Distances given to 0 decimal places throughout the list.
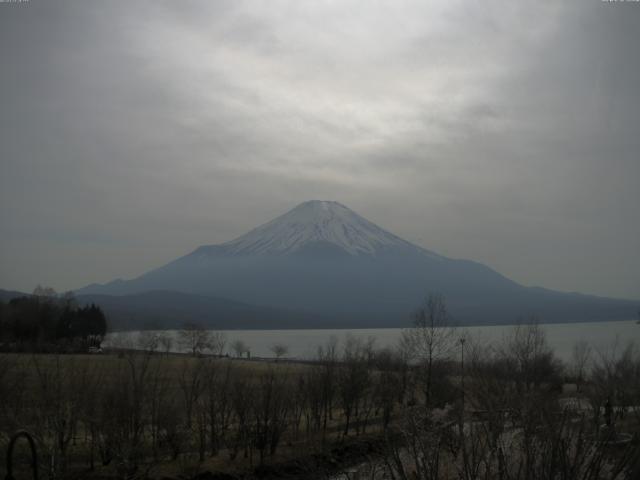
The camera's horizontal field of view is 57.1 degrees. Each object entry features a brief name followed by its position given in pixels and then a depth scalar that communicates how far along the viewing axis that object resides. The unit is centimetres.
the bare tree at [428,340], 3880
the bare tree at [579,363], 4412
